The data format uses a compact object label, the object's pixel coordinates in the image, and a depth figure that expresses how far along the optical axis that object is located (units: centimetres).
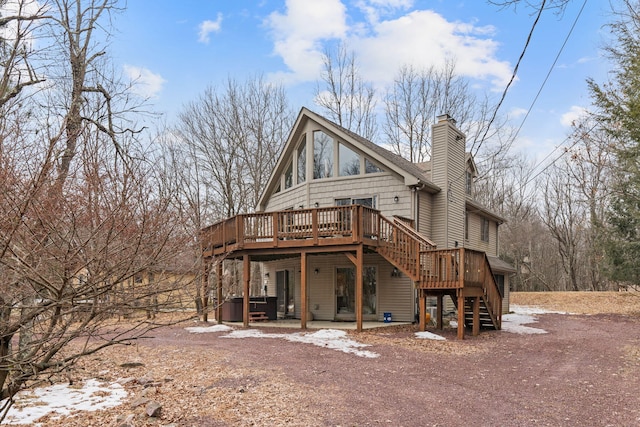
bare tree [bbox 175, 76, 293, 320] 2694
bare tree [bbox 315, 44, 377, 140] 3033
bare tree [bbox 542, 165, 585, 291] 3322
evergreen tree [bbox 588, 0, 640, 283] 880
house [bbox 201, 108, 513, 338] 1291
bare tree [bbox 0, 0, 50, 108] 716
